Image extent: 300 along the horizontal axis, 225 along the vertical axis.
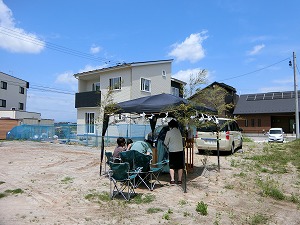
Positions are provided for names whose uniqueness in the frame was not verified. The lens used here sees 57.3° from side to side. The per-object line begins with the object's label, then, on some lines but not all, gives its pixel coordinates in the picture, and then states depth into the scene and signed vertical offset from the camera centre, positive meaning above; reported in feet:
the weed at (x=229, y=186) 22.13 -4.71
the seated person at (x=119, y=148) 23.04 -1.66
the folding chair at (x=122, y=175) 18.44 -3.22
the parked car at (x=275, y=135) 77.46 -1.91
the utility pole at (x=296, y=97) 73.47 +8.45
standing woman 22.58 -1.61
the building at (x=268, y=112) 119.96 +7.30
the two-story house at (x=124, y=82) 68.18 +12.54
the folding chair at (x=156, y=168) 21.01 -3.23
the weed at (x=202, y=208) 15.72 -4.66
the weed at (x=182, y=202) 17.64 -4.78
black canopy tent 22.92 +2.06
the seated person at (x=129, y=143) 23.38 -1.34
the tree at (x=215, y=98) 26.21 +3.05
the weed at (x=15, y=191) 20.10 -4.61
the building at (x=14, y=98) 105.60 +14.66
